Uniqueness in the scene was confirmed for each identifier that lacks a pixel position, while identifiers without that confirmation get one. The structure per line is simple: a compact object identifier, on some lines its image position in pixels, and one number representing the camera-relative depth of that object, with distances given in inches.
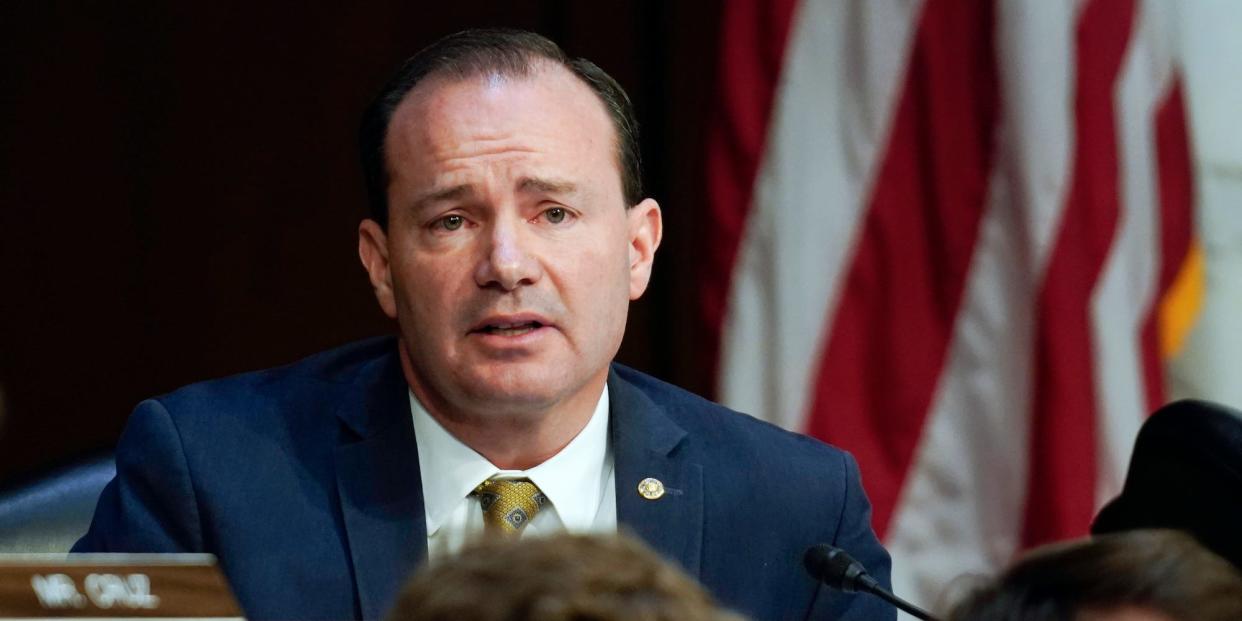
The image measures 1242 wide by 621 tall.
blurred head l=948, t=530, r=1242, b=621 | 160.2
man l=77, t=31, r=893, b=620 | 174.7
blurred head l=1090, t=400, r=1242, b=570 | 174.3
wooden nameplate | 159.5
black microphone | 170.2
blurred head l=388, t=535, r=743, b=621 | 118.9
